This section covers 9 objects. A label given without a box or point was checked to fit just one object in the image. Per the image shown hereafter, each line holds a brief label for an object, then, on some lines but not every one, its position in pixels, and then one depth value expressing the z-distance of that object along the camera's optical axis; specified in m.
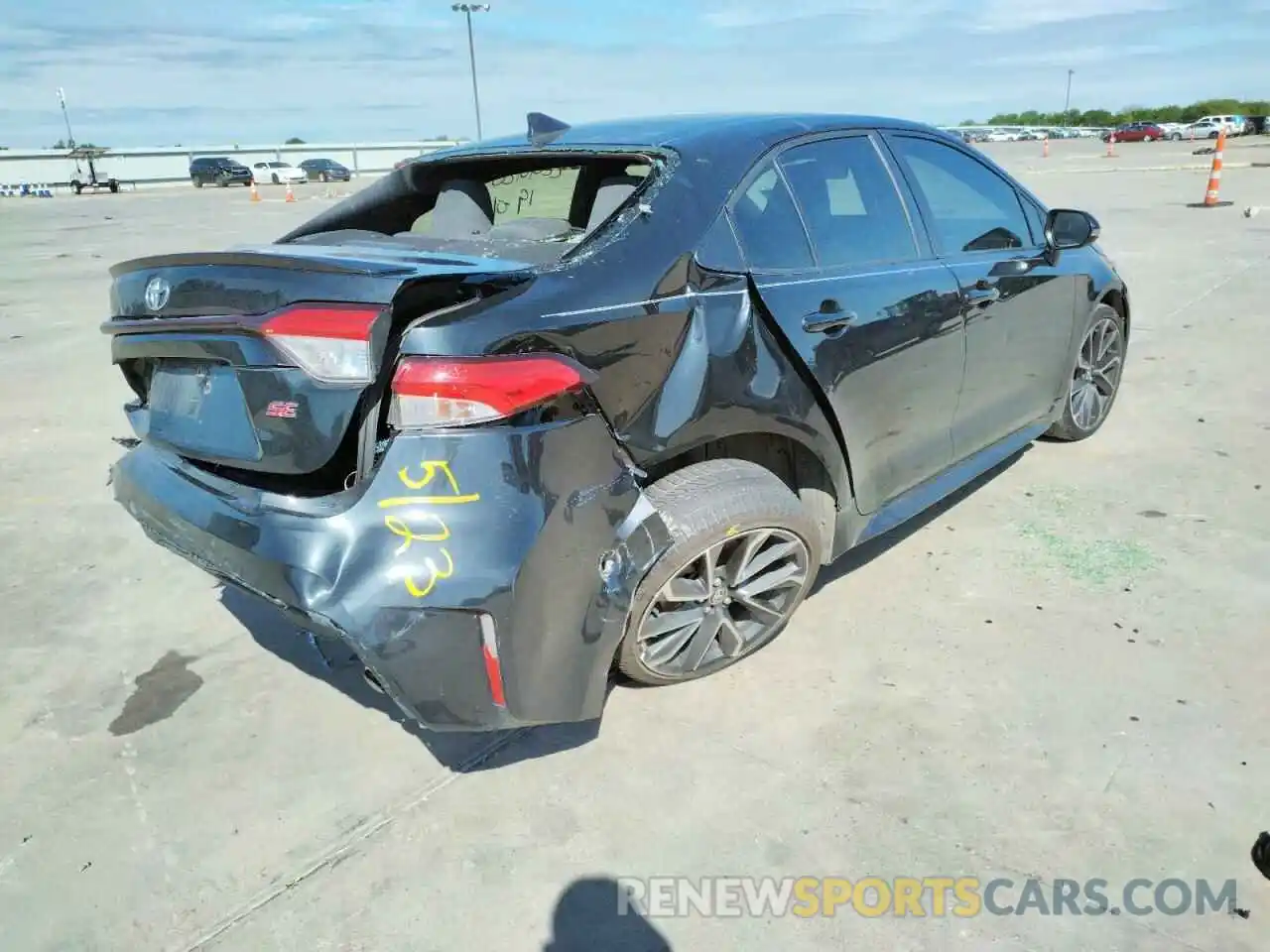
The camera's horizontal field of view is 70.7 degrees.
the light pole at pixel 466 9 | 44.12
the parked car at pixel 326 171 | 45.75
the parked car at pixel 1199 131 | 57.88
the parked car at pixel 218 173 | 43.47
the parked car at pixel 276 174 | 46.81
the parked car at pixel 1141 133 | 59.06
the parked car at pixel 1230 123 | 57.34
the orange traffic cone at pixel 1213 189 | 15.26
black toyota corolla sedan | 1.97
